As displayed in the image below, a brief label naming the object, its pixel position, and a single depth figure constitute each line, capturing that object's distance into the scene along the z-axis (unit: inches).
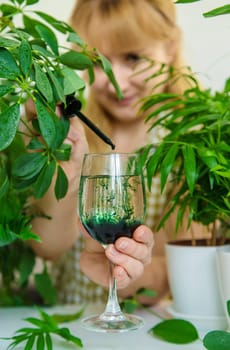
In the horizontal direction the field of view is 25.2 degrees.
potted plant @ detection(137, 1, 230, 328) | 31.5
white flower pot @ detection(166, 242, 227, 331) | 34.5
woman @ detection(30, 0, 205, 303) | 46.9
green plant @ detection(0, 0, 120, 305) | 24.7
